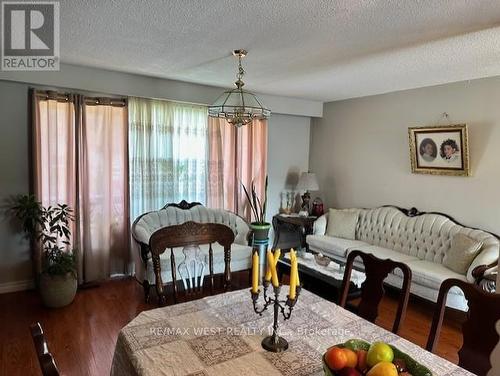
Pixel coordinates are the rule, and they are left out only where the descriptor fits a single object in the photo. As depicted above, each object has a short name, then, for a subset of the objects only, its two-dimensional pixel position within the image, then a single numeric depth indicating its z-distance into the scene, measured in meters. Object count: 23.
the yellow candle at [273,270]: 1.40
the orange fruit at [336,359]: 1.08
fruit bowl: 1.10
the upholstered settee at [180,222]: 3.49
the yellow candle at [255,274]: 1.43
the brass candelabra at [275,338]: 1.40
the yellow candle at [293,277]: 1.38
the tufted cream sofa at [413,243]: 3.26
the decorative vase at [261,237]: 4.31
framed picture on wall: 3.72
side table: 4.96
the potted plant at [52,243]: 3.26
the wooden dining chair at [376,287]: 1.77
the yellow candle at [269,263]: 1.40
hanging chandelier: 2.52
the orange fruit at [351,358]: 1.10
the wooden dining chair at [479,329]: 1.39
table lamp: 5.18
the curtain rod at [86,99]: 3.60
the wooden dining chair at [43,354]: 0.88
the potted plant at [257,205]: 5.05
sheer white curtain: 4.14
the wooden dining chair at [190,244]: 1.87
